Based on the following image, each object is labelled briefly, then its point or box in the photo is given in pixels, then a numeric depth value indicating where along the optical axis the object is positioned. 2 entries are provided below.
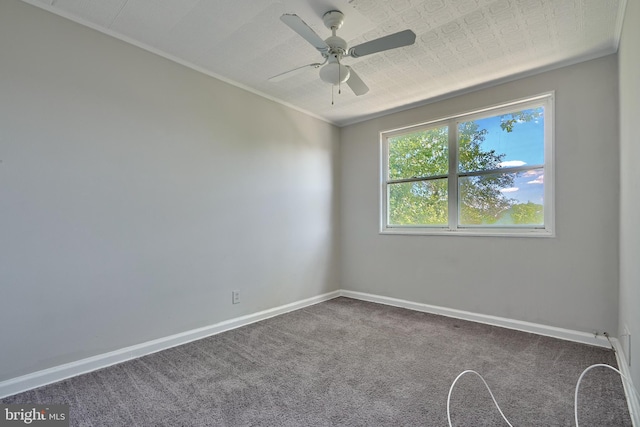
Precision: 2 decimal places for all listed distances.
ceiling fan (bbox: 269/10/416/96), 1.82
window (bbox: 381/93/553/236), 2.90
